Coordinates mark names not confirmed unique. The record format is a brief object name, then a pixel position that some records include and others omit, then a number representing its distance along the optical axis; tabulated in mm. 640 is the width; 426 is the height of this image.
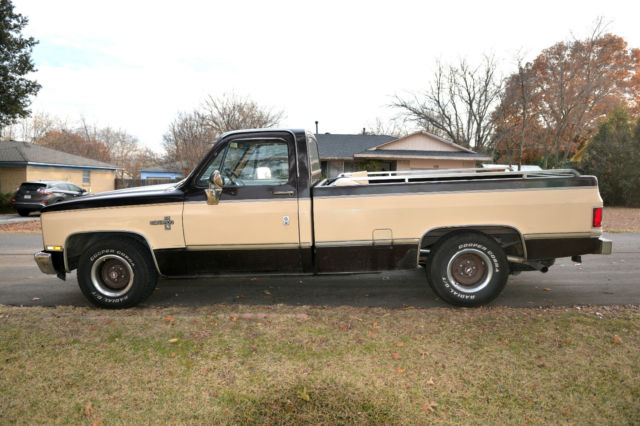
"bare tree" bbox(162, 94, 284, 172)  31484
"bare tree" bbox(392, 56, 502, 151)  39438
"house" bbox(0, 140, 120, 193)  26359
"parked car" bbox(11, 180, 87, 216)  18969
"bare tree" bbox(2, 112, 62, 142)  52156
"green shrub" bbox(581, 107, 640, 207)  22770
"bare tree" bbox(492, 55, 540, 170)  36719
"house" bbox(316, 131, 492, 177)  26891
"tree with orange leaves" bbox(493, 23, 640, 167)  38188
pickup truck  4793
